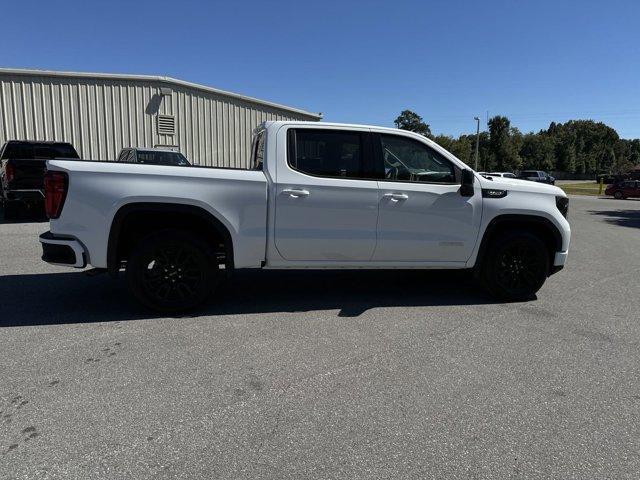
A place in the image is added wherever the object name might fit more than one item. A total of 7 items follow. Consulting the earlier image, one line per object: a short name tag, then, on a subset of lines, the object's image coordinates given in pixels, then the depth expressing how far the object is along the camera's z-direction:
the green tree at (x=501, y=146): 71.88
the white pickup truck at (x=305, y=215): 4.47
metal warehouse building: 16.02
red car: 35.62
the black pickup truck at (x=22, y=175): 10.59
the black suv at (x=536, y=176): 44.33
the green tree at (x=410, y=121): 101.36
